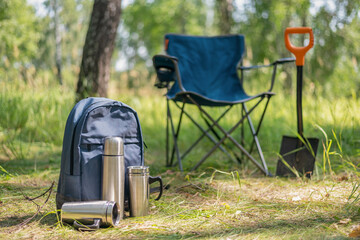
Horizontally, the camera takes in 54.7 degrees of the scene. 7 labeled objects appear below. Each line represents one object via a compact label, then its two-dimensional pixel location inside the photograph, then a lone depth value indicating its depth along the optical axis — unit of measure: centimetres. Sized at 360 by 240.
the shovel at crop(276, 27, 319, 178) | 212
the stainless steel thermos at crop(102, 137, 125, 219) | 135
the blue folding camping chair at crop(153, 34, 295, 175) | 256
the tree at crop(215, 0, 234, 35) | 550
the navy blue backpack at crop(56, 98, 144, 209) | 135
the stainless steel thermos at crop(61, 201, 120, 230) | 127
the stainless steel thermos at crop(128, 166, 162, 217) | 142
